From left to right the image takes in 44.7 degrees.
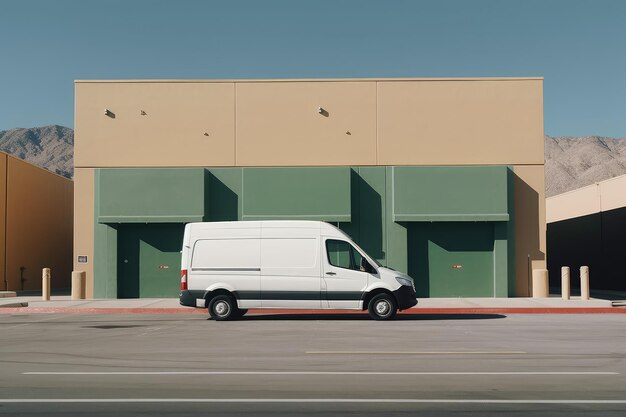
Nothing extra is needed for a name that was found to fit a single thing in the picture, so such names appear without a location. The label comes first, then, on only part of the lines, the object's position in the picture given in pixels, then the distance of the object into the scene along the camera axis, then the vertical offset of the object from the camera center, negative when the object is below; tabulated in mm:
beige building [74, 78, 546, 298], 26938 +2763
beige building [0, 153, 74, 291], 34844 +1046
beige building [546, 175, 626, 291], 36750 +521
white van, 18594 -702
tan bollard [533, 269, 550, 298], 26406 -1373
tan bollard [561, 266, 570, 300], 25266 -1414
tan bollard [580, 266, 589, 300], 25094 -1344
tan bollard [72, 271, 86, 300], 26250 -1345
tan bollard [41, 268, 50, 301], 25750 -1308
